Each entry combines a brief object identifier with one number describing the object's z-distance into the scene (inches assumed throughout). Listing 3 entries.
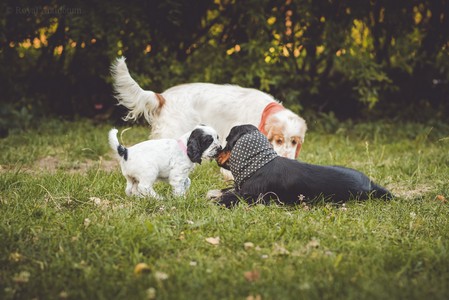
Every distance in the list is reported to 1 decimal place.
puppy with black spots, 150.7
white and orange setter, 199.3
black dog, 150.9
